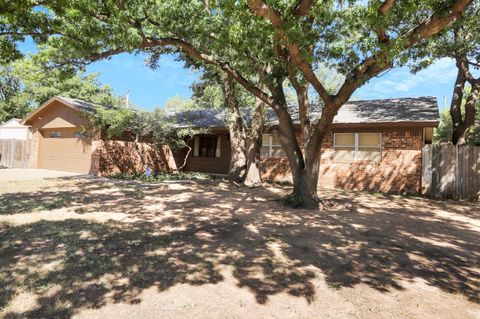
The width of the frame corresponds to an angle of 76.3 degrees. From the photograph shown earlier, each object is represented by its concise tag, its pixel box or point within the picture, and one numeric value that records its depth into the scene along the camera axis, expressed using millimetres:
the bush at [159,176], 15609
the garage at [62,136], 17016
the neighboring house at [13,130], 26672
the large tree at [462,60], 12648
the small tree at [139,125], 15633
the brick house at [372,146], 13219
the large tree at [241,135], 14664
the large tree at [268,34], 6594
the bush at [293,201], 9203
